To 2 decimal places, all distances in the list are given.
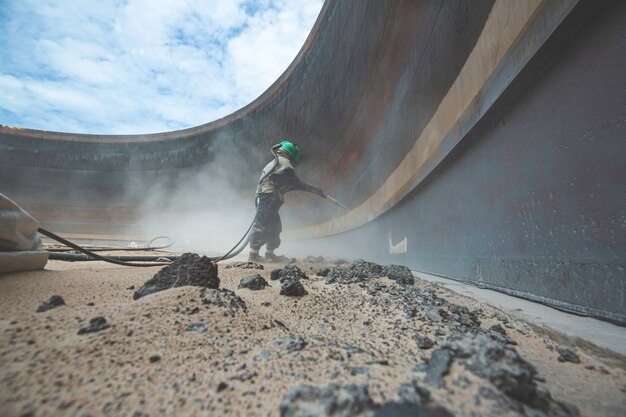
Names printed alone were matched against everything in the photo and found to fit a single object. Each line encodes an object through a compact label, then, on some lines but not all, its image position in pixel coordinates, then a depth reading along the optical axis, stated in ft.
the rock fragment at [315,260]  13.23
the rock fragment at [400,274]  5.94
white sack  4.71
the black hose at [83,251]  6.05
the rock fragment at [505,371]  1.77
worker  14.30
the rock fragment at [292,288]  4.86
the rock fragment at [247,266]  8.80
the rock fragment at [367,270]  6.47
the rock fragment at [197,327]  2.74
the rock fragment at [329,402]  1.67
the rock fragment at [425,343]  2.72
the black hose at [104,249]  12.50
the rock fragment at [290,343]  2.52
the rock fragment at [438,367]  1.98
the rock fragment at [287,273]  6.48
